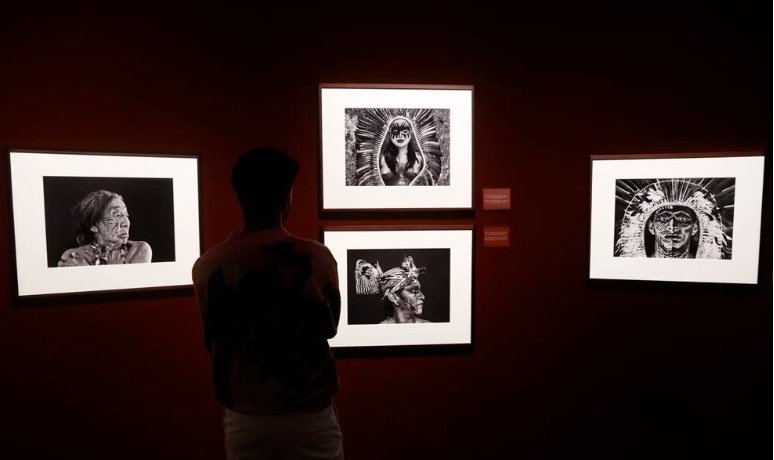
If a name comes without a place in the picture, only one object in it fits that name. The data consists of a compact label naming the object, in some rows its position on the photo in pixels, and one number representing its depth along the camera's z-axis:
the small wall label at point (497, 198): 2.66
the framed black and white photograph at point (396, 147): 2.56
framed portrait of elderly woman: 2.26
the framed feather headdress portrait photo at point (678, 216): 2.52
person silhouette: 1.50
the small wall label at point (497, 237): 2.68
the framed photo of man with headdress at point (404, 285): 2.63
